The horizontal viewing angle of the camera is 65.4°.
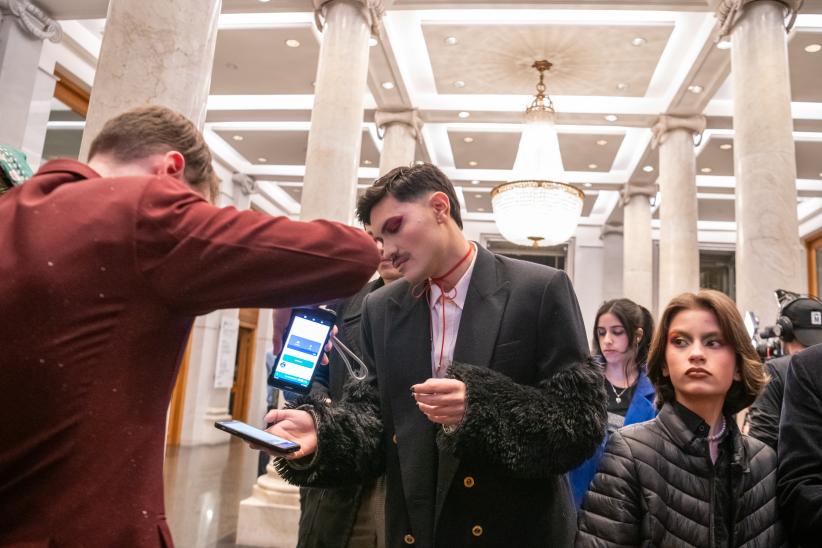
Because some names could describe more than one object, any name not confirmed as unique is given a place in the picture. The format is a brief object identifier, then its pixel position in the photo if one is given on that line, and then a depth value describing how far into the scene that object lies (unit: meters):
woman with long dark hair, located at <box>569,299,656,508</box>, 3.39
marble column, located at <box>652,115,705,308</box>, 10.02
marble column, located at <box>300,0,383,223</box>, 6.18
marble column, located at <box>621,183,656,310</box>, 12.88
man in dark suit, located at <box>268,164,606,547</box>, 1.52
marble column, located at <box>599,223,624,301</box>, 16.61
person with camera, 2.80
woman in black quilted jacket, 1.73
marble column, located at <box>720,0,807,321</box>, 5.96
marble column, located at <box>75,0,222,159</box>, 2.82
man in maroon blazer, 1.08
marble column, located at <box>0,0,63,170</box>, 7.15
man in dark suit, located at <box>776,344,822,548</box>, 1.65
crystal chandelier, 8.32
